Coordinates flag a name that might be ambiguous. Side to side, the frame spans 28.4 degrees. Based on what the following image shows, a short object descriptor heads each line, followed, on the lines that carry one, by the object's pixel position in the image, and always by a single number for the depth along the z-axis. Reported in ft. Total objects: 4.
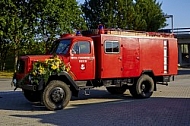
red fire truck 42.33
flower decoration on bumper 40.93
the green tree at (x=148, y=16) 173.38
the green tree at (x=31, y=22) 117.80
